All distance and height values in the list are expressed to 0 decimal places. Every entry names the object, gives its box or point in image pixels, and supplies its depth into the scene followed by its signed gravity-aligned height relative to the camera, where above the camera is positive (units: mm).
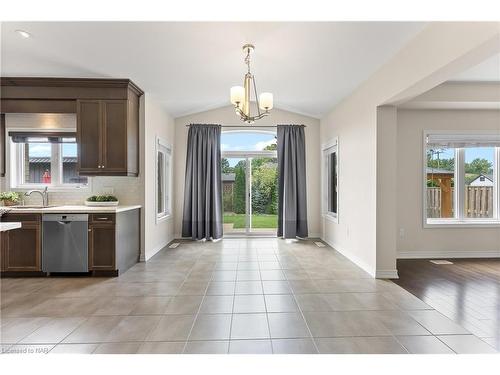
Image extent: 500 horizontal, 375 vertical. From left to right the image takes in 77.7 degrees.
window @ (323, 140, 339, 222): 6105 +129
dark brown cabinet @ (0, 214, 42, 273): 4086 -768
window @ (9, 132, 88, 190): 4930 +416
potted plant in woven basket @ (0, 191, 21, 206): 4504 -145
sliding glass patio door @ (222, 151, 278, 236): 7156 -162
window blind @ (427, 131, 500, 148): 5184 +782
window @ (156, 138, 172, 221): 5816 +166
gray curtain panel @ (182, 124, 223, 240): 6680 -85
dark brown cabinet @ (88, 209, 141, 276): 4125 -750
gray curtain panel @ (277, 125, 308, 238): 6793 +146
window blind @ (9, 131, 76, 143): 4871 +807
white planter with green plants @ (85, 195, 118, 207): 4473 -194
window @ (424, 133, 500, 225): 5344 +16
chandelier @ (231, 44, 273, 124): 3424 +1018
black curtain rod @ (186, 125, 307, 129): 6922 +1365
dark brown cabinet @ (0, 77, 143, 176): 4426 +1127
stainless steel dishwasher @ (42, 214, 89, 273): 4094 -731
